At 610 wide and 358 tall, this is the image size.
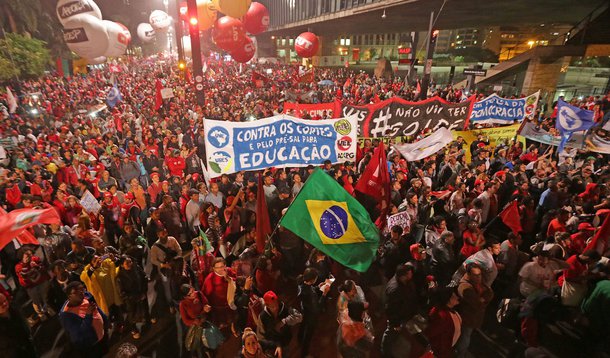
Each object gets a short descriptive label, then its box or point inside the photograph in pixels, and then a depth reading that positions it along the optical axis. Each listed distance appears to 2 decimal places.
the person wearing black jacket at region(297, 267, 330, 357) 4.20
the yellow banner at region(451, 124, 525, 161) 9.22
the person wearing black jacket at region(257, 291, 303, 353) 3.82
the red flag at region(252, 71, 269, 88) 21.25
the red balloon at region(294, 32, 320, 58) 19.50
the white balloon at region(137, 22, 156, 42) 25.63
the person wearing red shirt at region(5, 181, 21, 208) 6.95
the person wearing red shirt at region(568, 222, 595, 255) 5.15
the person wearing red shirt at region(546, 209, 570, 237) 5.53
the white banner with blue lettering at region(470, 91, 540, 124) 10.48
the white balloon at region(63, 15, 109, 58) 10.79
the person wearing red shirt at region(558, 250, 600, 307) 4.48
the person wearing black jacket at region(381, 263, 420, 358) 4.12
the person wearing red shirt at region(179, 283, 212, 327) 3.98
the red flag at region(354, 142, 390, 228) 6.35
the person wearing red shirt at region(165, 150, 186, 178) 8.40
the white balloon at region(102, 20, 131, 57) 12.94
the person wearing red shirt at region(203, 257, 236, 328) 4.28
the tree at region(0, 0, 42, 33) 26.50
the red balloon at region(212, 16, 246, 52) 15.29
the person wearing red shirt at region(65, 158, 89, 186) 7.93
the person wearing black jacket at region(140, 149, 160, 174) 9.09
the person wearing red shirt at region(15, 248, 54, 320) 4.75
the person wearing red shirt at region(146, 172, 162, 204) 7.28
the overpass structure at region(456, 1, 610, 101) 19.73
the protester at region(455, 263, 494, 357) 4.05
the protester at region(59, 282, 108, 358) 3.74
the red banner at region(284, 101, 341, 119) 10.36
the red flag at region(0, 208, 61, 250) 3.77
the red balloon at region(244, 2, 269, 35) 18.59
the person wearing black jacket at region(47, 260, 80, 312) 4.48
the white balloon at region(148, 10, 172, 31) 21.20
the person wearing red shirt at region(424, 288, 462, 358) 3.77
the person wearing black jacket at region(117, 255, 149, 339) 4.62
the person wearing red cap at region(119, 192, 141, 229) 6.37
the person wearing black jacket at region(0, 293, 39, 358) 3.68
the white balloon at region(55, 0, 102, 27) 10.55
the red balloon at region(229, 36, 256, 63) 16.34
